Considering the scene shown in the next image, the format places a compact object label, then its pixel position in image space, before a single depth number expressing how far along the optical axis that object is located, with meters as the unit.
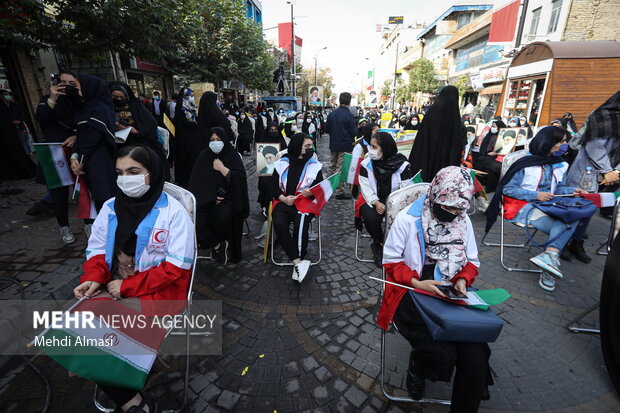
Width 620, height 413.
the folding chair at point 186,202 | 2.17
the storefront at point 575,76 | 9.78
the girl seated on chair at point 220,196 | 3.84
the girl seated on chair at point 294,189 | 3.73
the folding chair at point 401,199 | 2.45
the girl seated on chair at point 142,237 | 1.94
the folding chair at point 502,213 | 4.02
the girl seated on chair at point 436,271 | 1.79
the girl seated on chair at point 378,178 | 3.94
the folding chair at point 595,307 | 2.84
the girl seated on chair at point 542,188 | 3.59
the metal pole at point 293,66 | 23.67
